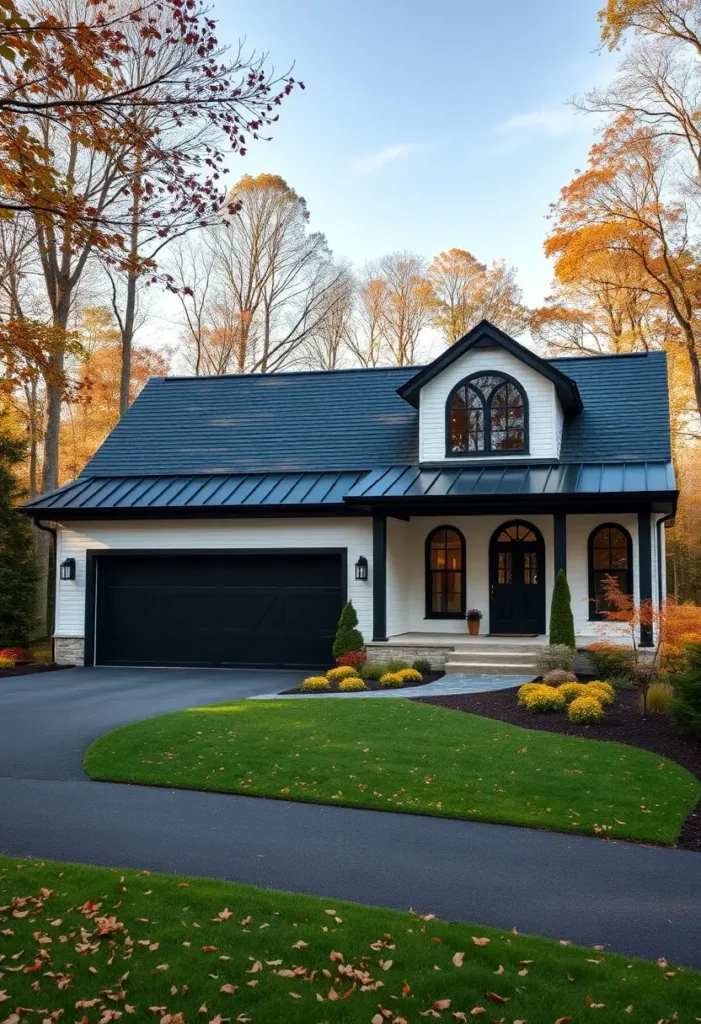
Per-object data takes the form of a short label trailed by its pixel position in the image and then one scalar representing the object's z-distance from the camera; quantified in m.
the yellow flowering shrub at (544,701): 12.11
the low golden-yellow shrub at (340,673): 15.65
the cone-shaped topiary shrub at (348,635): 17.38
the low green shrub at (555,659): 15.27
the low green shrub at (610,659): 15.20
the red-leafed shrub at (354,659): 16.72
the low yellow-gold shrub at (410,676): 15.49
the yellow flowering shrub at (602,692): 12.42
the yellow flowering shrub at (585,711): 11.22
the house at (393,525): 17.83
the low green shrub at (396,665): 16.28
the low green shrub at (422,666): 16.58
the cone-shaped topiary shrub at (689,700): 10.20
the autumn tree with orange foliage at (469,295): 35.00
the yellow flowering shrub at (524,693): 12.60
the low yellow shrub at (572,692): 12.46
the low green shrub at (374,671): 16.09
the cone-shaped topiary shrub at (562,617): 16.06
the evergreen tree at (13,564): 21.16
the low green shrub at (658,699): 12.07
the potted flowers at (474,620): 18.62
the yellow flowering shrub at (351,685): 14.80
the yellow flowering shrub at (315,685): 14.88
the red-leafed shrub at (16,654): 19.45
